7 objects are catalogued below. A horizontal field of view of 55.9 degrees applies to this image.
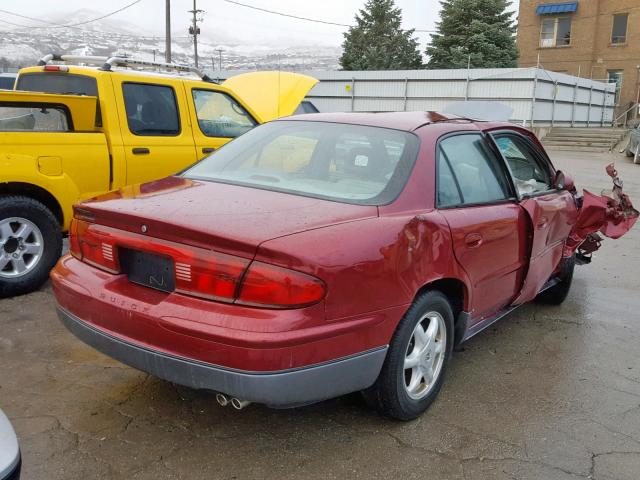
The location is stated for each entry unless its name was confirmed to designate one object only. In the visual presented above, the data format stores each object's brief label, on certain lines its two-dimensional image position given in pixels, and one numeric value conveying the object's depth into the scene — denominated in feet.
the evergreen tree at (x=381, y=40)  132.36
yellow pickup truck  15.35
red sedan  7.77
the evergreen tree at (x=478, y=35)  110.01
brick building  121.90
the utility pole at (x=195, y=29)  150.00
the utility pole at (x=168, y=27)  101.04
